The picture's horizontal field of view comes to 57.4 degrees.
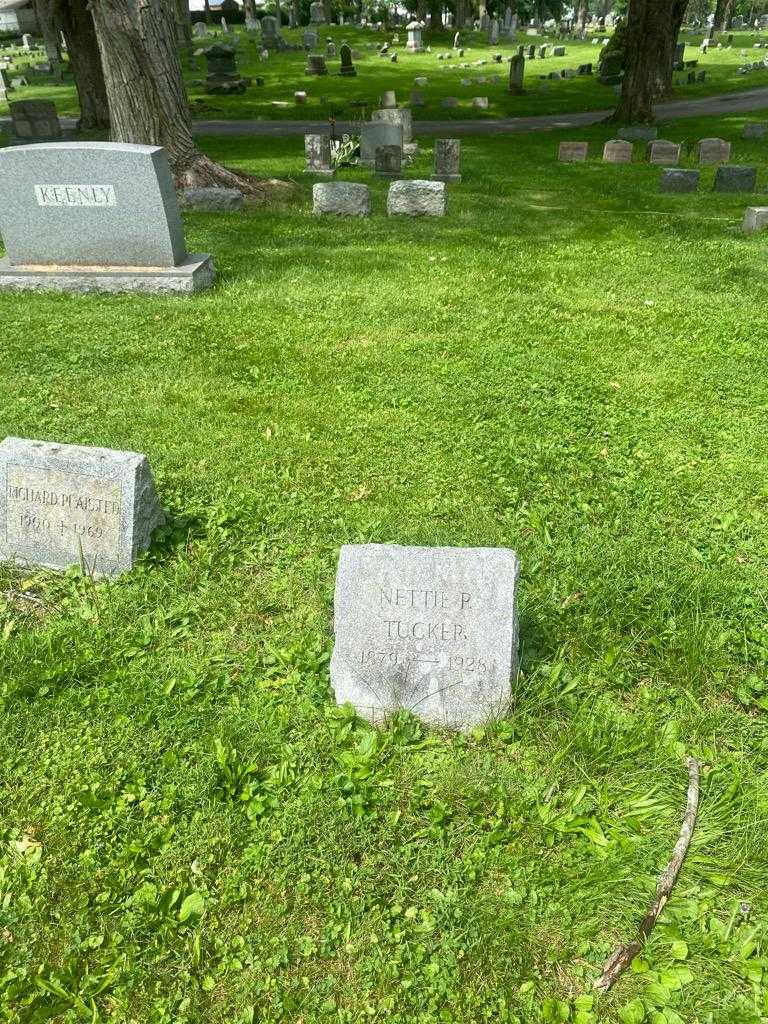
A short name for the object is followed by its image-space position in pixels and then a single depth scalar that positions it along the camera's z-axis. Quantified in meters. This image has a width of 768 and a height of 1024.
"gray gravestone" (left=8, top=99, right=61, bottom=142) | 16.69
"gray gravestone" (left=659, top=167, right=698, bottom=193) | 12.61
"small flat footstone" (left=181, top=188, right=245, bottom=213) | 10.92
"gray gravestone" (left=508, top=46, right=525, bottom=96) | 27.64
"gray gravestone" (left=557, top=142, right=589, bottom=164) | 15.88
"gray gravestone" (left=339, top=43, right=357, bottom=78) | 31.55
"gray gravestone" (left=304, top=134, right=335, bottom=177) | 13.98
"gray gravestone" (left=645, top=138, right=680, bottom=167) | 15.38
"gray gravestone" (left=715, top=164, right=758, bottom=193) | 12.48
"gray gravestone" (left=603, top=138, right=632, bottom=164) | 15.51
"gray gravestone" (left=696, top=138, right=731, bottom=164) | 15.33
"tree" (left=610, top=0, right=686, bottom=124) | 19.20
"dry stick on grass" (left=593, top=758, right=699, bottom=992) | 2.26
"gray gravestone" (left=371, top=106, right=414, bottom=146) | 16.34
